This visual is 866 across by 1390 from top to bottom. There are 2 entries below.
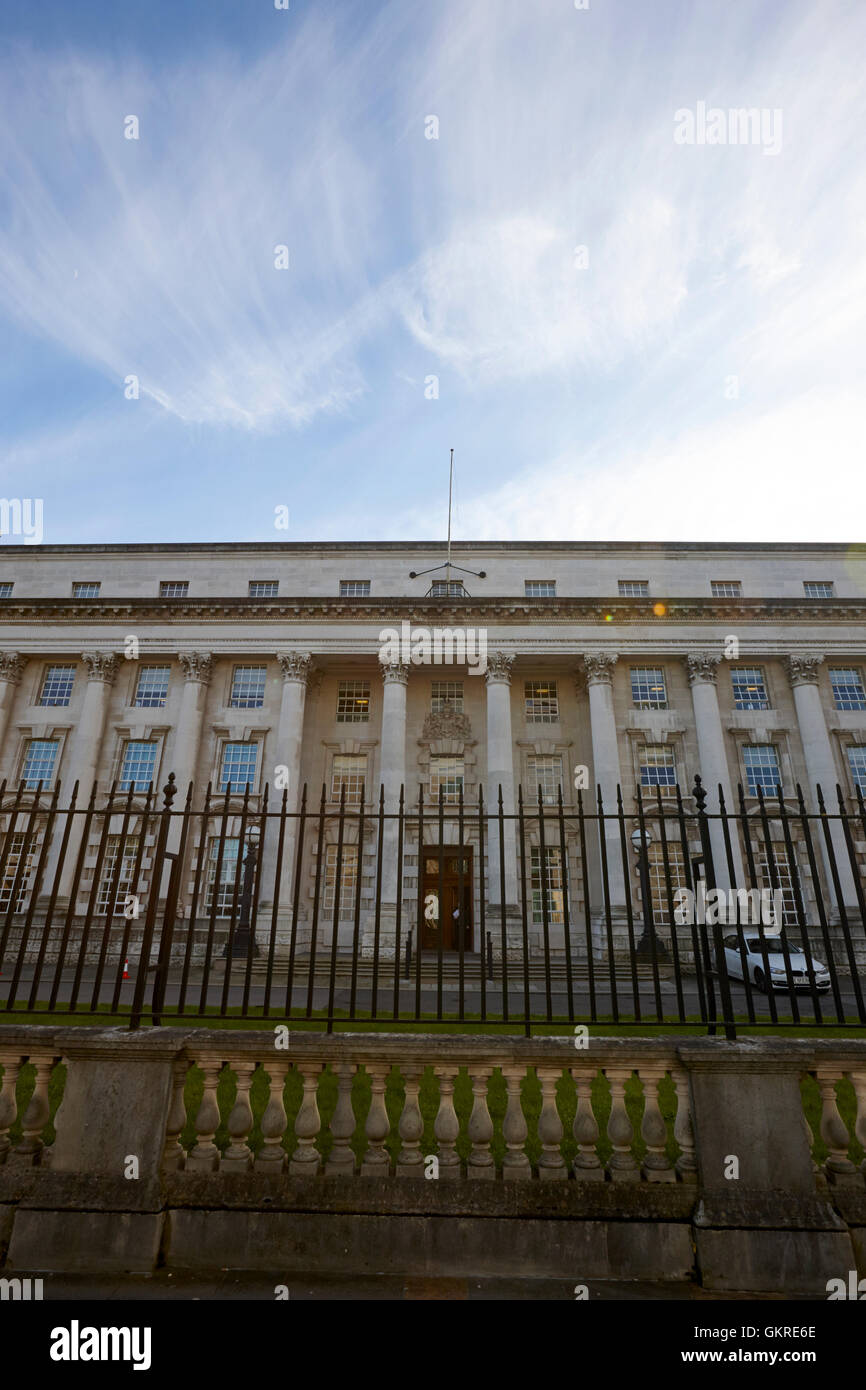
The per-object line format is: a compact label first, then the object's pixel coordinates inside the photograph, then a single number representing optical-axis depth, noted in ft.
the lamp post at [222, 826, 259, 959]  83.06
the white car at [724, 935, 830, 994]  67.51
